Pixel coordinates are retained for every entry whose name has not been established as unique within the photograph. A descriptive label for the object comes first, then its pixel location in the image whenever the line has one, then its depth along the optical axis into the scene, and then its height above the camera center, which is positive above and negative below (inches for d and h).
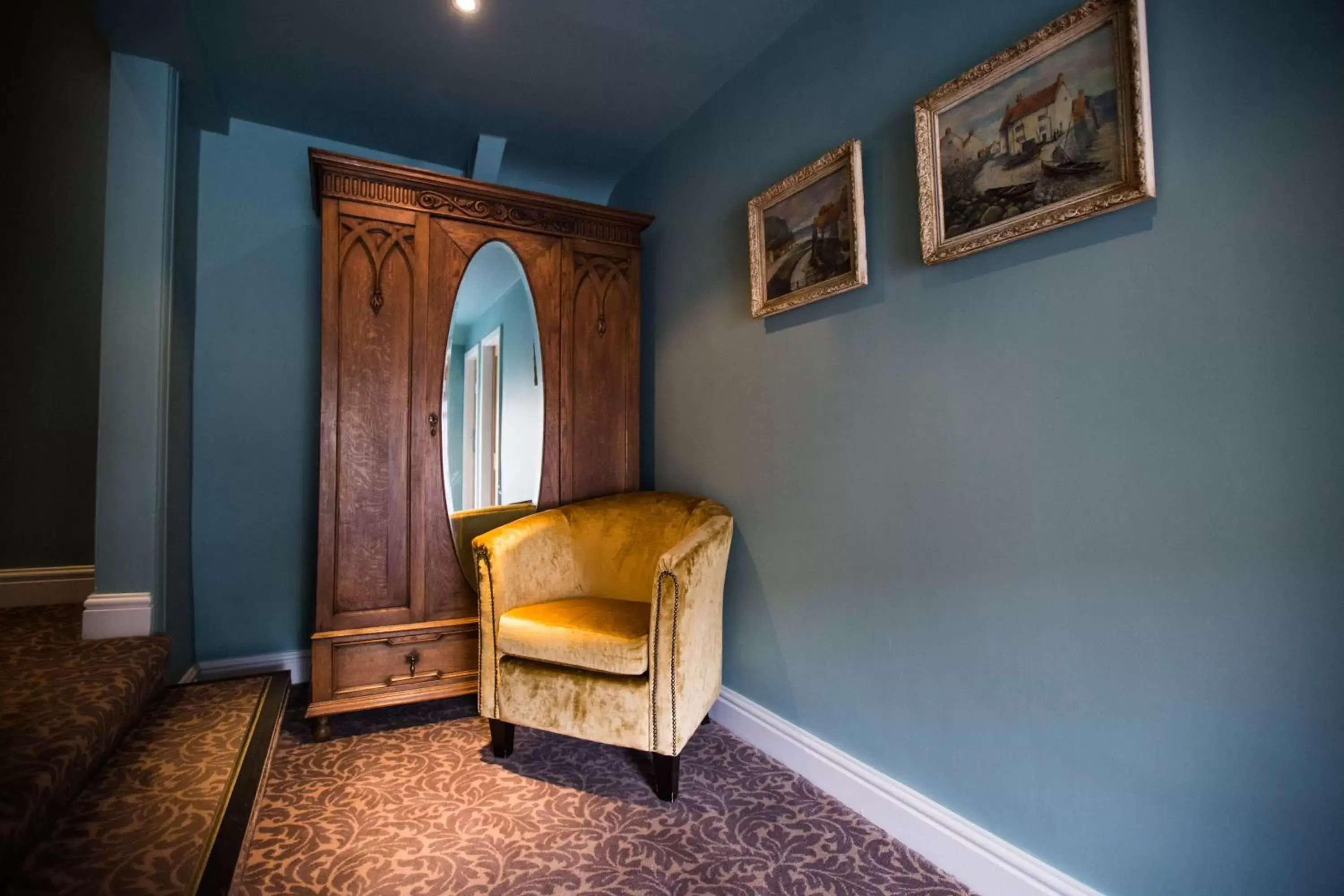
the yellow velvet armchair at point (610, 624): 69.7 -19.6
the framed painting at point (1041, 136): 45.4 +29.2
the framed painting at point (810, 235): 70.0 +31.0
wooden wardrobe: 86.7 +8.7
